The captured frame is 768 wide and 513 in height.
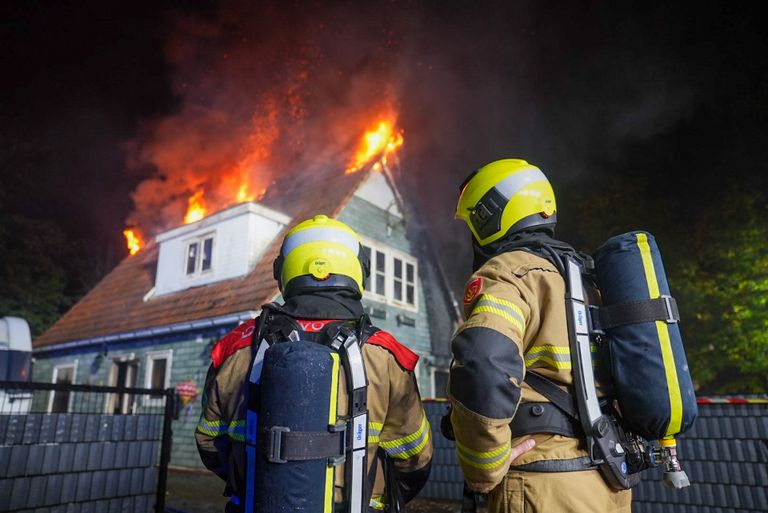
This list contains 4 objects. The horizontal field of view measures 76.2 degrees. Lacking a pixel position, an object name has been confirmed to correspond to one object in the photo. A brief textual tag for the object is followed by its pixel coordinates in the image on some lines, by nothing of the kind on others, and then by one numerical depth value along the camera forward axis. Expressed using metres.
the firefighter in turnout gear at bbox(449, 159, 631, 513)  1.72
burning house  10.84
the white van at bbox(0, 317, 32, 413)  7.41
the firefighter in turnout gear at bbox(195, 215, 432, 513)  2.21
